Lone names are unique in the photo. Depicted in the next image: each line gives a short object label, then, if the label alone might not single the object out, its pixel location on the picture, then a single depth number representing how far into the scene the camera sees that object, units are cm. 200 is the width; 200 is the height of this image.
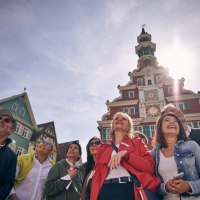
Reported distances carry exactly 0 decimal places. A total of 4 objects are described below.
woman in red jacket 251
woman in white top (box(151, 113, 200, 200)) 234
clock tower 2150
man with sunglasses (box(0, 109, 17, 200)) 309
